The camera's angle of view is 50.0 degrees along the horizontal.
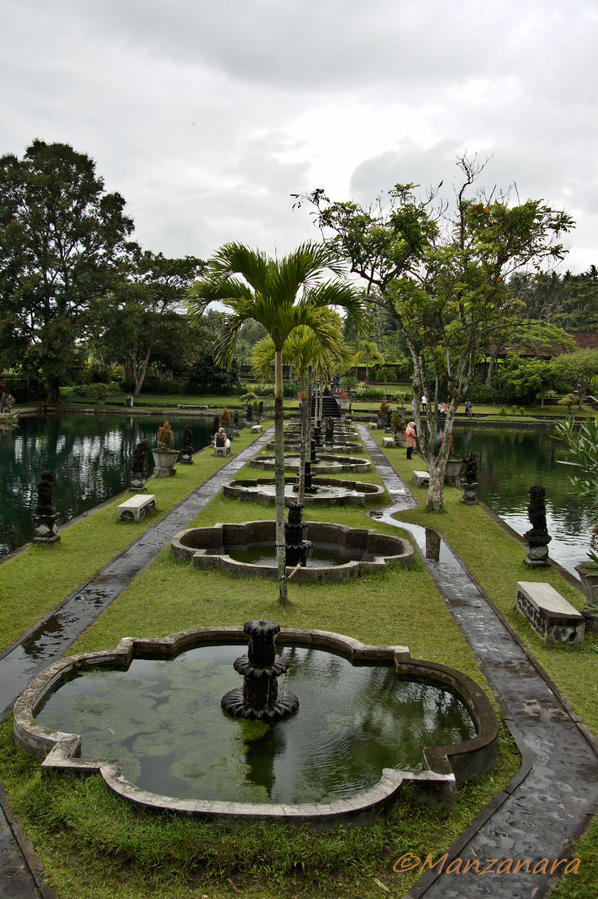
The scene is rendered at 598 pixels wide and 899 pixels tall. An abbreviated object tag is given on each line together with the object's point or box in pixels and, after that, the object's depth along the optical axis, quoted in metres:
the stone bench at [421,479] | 18.94
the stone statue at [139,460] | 16.72
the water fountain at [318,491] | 15.83
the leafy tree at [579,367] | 46.62
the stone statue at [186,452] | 22.54
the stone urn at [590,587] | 8.16
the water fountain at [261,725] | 4.76
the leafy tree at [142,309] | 44.12
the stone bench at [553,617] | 7.62
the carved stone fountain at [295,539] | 10.44
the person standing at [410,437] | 23.71
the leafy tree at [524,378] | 49.38
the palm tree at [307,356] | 11.52
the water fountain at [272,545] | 10.48
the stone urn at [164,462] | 19.42
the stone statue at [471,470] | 16.81
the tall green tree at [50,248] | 42.22
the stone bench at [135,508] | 13.40
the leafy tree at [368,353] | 51.66
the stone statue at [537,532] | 10.86
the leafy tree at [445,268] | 13.15
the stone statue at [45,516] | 11.58
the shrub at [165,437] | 19.53
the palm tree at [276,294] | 7.99
